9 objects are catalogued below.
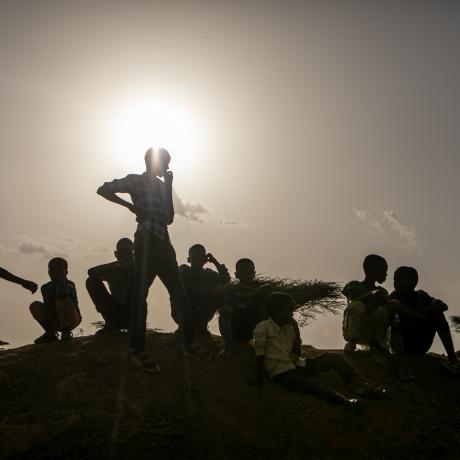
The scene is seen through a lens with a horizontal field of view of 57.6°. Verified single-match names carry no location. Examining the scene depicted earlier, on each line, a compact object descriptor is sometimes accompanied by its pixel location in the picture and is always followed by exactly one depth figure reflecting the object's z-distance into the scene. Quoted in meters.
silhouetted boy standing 4.72
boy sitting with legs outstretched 4.71
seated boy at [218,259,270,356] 6.03
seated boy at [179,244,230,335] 6.22
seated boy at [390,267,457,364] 5.73
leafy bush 10.69
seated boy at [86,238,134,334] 6.07
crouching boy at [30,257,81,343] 6.13
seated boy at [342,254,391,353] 5.89
